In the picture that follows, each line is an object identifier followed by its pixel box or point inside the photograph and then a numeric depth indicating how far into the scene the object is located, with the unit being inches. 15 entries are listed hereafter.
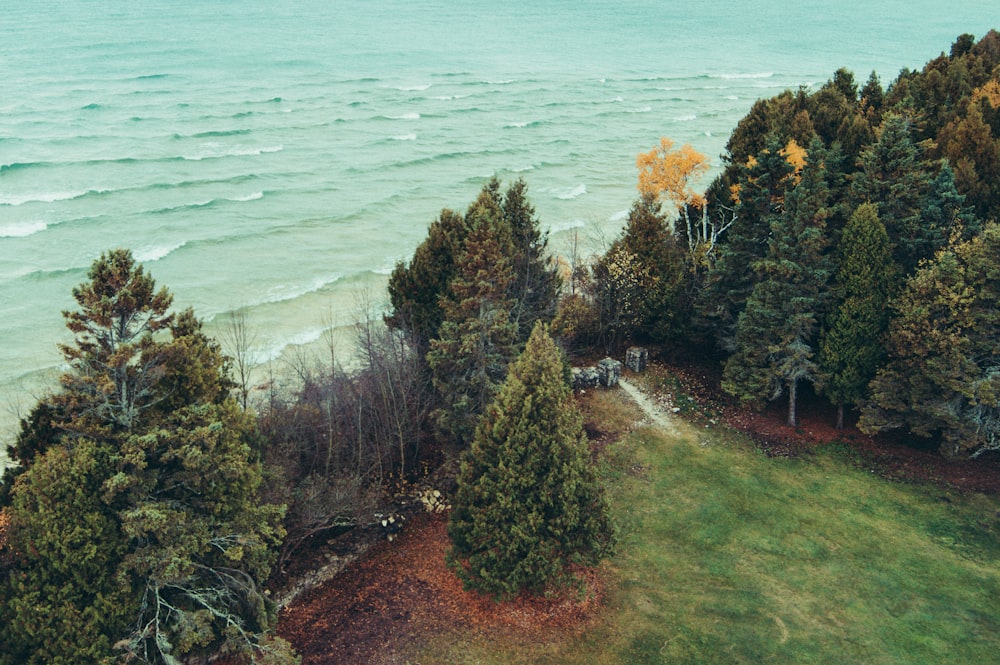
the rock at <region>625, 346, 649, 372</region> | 1472.7
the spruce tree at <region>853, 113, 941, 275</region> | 1254.3
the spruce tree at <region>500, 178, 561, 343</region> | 1306.6
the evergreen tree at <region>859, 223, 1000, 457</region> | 1116.5
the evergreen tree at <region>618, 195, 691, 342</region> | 1438.2
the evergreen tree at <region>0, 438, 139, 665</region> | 711.1
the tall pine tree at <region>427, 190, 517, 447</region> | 1079.0
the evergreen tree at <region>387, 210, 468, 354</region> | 1252.5
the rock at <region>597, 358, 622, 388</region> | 1419.8
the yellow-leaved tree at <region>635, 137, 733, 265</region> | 1587.4
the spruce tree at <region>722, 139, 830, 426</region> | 1219.2
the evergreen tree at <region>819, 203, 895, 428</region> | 1201.4
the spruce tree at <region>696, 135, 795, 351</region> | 1311.5
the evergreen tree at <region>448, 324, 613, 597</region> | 873.5
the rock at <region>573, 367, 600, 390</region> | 1424.7
